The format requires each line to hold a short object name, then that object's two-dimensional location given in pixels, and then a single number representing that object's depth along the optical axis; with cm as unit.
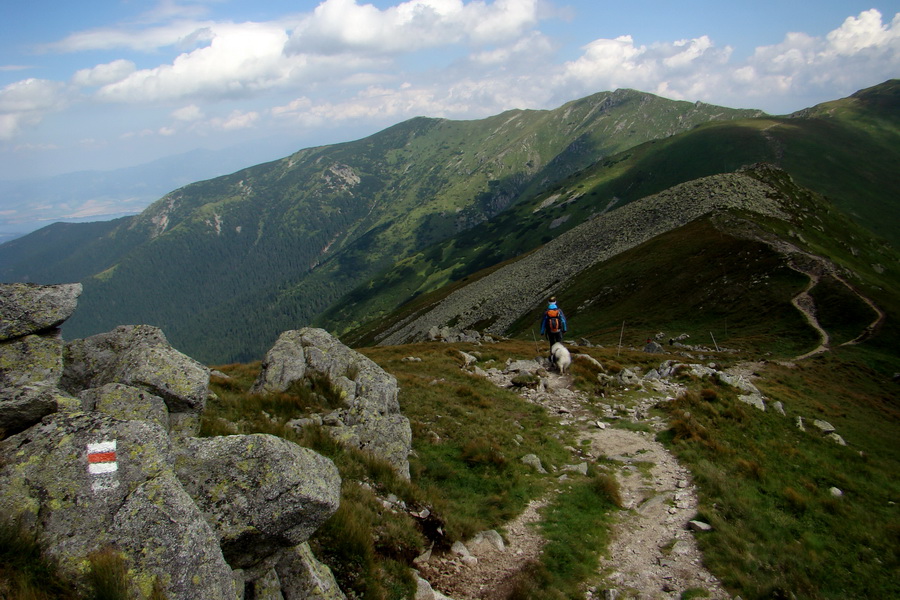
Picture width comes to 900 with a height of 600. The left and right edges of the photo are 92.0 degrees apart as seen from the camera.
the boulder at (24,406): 664
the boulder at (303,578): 723
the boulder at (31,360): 870
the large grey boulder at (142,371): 1028
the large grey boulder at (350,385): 1410
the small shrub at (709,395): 2316
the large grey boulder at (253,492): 689
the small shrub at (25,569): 479
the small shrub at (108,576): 513
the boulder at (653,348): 4341
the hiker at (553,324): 2839
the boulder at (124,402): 887
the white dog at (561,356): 2866
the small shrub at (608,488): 1456
